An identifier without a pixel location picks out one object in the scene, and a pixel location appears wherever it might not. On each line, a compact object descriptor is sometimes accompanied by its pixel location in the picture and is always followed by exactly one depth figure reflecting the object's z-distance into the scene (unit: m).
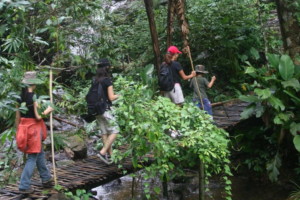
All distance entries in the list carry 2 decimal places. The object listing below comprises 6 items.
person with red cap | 5.98
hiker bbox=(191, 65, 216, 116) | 6.39
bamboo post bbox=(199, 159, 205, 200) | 5.04
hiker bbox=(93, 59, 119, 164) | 4.95
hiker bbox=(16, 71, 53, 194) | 4.14
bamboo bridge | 4.49
